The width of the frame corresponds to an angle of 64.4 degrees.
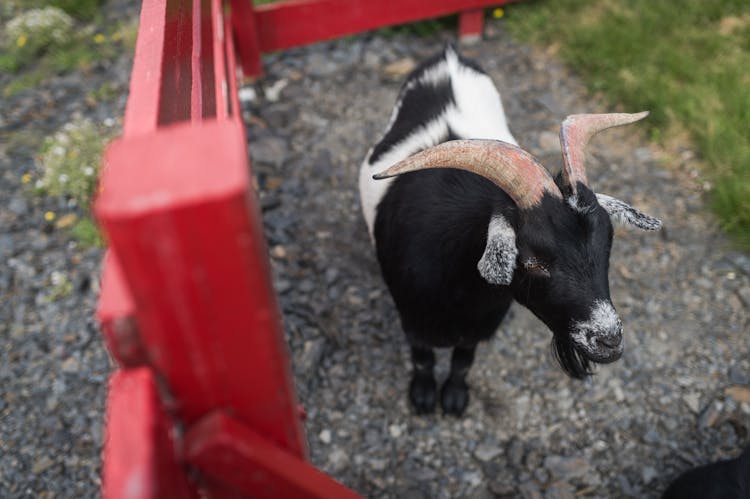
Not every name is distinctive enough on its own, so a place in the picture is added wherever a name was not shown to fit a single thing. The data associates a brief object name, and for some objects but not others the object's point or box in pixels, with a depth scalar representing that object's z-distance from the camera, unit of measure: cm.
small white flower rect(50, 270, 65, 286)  340
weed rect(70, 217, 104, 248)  359
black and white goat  199
